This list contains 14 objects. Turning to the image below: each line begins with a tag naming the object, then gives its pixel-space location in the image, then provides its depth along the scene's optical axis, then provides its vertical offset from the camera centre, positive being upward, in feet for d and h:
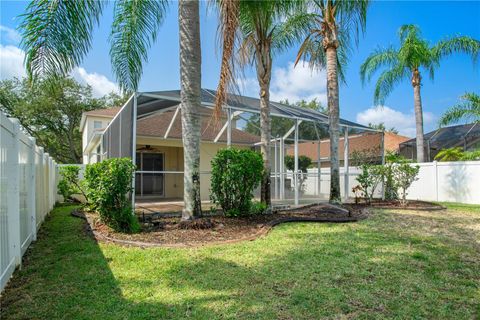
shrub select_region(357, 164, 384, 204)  37.29 -1.28
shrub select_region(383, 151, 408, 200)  37.65 -1.45
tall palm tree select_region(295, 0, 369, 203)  31.83 +14.12
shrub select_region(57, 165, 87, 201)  33.73 -1.16
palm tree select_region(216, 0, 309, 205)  24.11 +10.80
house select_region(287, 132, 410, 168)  45.39 +3.57
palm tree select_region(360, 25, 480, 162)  51.80 +18.41
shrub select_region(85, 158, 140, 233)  19.12 -1.35
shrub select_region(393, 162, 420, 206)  35.60 -0.83
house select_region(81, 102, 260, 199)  44.01 +2.93
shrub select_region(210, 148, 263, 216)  23.21 -0.77
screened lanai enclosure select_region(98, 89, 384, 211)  32.09 +3.51
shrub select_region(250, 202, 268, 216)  25.43 -3.30
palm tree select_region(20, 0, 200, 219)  18.12 +8.44
